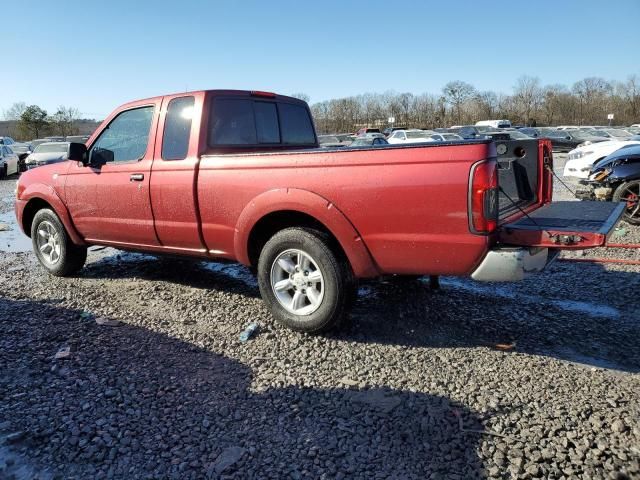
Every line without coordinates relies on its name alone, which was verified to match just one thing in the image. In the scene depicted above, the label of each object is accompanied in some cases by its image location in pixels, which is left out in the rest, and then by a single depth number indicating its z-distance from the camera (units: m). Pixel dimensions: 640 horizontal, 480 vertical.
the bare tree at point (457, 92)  77.00
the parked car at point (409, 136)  31.41
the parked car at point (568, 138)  35.19
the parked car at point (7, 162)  23.27
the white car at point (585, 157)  11.38
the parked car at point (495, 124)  49.43
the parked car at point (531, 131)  39.89
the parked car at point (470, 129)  44.36
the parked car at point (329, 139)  38.30
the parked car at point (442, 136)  29.74
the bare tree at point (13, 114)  75.90
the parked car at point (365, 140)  26.68
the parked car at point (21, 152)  26.83
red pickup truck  3.36
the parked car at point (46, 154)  22.03
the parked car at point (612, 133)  35.11
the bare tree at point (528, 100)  77.38
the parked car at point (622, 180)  7.84
